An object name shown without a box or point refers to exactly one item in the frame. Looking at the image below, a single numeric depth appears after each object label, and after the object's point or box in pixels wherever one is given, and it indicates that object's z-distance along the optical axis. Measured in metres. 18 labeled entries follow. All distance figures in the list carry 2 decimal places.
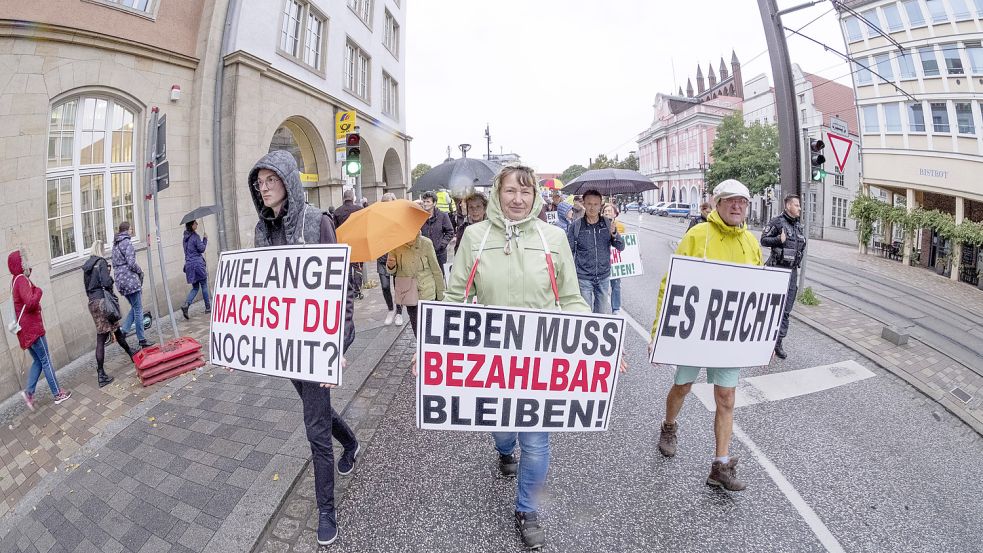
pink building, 60.19
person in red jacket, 4.45
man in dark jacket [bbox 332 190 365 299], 8.06
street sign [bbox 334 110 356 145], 11.32
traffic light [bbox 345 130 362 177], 8.60
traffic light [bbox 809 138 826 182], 7.89
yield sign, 7.23
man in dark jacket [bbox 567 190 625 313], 5.51
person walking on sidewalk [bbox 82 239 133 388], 5.14
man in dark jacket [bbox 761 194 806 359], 5.20
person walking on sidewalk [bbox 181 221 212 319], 7.75
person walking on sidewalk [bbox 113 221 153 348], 6.05
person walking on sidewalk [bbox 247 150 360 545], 2.49
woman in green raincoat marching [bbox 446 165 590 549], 2.38
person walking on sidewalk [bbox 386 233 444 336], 5.12
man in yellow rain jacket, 2.90
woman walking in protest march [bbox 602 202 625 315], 6.68
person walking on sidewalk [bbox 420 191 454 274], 7.35
